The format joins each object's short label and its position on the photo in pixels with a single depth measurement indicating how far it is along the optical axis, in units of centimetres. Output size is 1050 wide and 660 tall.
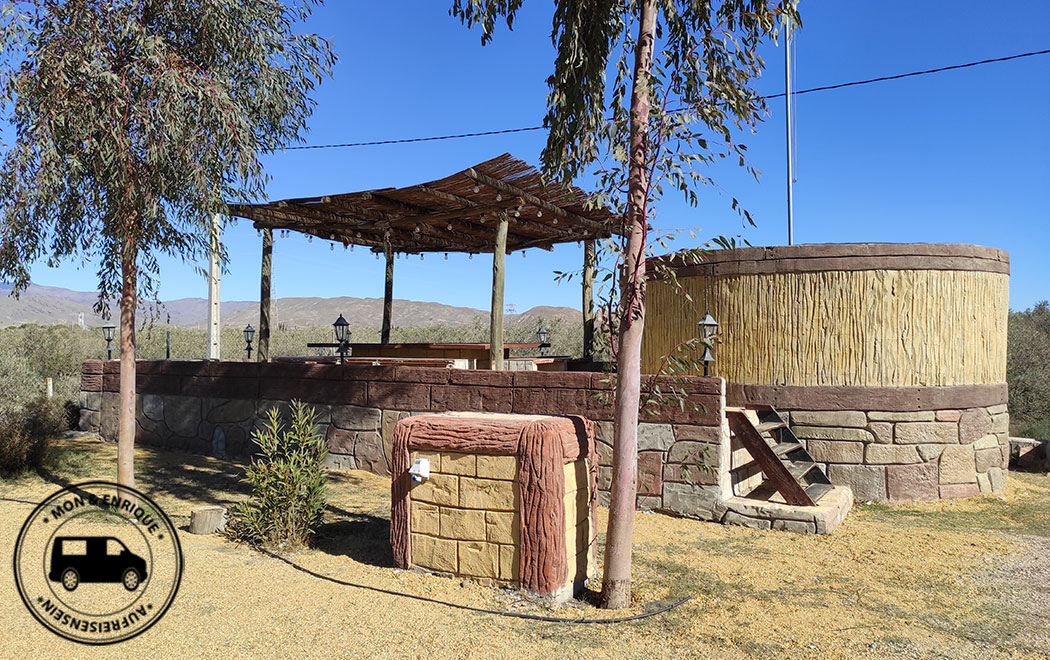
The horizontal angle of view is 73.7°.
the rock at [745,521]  707
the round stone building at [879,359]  845
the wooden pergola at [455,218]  941
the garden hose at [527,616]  459
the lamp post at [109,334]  1595
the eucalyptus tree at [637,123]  475
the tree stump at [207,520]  648
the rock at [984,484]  884
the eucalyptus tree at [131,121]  681
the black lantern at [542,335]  1775
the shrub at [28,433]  880
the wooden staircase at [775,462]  732
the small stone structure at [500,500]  489
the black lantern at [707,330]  824
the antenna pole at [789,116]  1236
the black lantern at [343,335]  1140
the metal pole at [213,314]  1487
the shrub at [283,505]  614
